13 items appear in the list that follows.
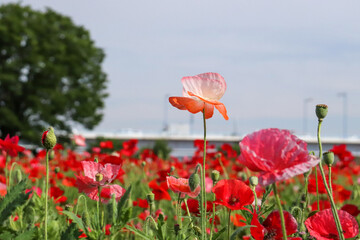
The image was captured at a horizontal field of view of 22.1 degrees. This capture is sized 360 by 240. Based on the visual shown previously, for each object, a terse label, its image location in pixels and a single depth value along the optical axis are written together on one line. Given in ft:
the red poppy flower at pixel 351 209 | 4.98
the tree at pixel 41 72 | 81.05
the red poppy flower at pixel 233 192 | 3.74
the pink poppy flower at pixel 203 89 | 3.53
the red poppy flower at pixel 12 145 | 4.43
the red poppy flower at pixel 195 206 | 4.21
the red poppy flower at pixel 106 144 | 12.94
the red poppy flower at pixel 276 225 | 3.64
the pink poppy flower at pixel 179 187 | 3.73
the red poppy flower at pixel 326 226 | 3.65
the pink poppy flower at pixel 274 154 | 3.06
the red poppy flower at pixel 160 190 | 4.92
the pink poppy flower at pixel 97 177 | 3.90
